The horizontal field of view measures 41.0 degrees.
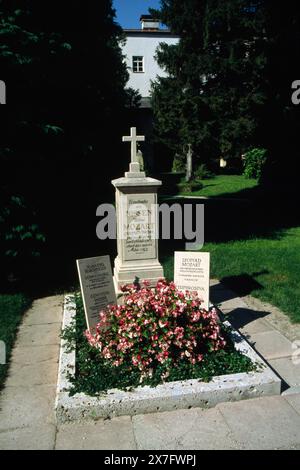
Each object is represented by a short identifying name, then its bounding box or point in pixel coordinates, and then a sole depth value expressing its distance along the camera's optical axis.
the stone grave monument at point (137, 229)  6.30
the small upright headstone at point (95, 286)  5.37
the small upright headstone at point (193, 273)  5.72
